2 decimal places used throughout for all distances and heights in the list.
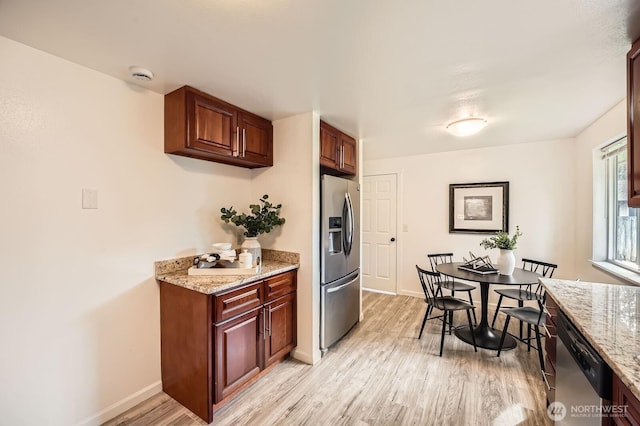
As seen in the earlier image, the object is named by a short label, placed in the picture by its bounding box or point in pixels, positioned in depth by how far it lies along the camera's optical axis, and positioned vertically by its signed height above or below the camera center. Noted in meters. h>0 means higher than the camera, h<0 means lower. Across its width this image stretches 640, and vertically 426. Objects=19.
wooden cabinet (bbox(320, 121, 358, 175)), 2.66 +0.68
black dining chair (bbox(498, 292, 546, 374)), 2.22 -0.92
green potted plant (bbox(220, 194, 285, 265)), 2.29 -0.09
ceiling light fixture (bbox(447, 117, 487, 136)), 2.47 +0.83
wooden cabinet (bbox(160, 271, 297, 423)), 1.74 -0.93
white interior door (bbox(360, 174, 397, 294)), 4.41 -0.35
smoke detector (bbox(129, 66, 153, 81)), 1.67 +0.89
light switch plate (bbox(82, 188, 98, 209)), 1.67 +0.08
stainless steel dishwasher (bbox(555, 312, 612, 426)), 0.97 -0.70
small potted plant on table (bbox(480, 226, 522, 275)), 2.64 -0.43
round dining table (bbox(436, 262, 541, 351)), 2.44 -0.75
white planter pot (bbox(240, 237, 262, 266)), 2.25 -0.31
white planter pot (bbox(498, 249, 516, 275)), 2.64 -0.50
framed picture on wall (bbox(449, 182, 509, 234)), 3.65 +0.08
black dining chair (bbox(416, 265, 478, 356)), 2.56 -0.92
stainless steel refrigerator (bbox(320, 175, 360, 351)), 2.51 -0.47
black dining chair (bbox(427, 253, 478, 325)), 3.04 -0.85
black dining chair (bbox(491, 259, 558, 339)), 2.70 -0.86
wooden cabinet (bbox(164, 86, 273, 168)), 1.94 +0.66
